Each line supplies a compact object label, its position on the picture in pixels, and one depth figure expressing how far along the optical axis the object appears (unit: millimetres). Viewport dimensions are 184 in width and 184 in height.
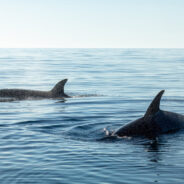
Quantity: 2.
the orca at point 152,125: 11070
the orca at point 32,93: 20578
